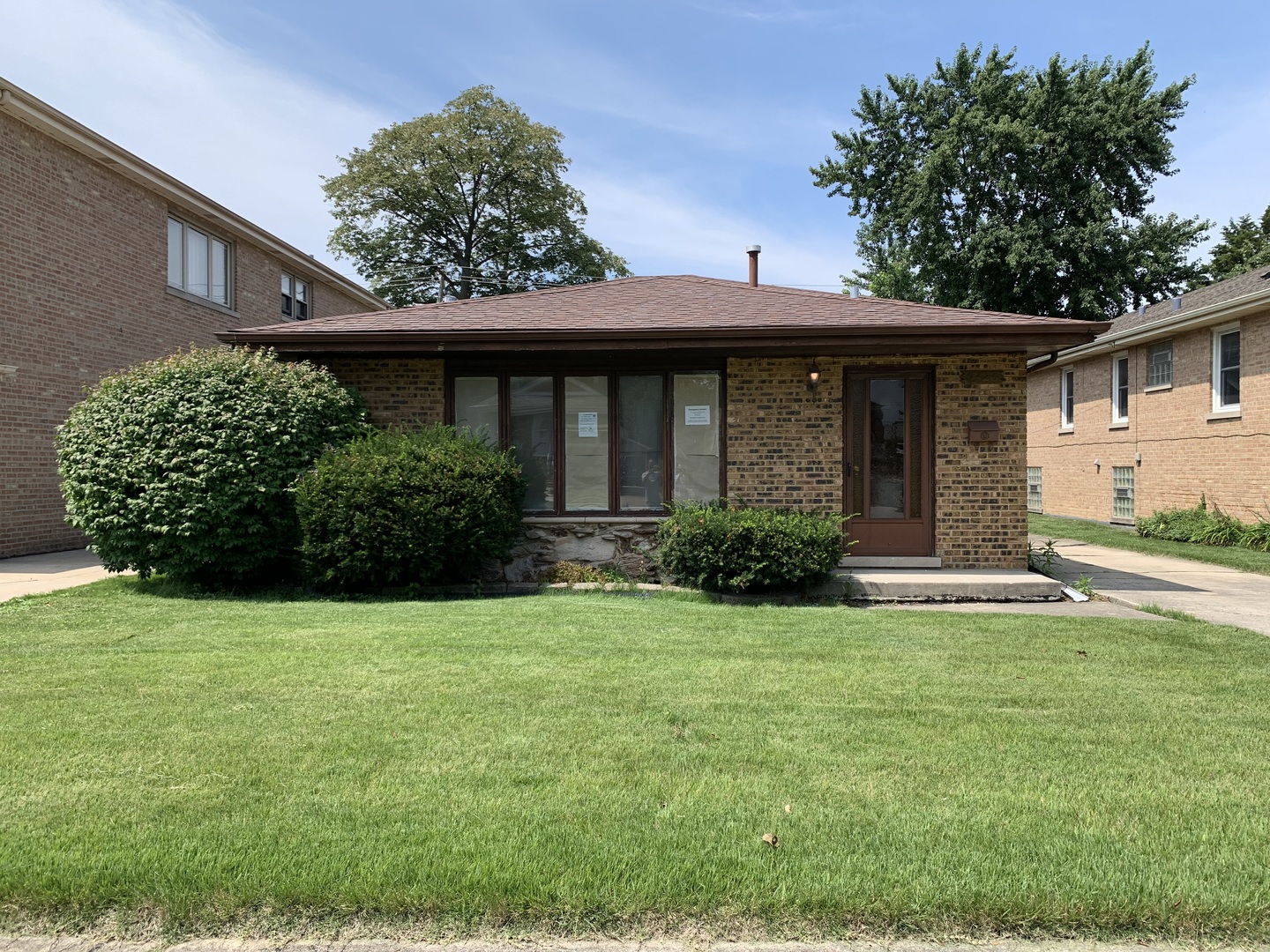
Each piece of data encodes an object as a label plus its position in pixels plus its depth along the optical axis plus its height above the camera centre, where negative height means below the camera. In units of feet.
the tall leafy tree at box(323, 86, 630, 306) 110.22 +39.05
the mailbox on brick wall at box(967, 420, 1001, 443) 29.78 +1.97
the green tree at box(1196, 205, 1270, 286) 107.55 +32.09
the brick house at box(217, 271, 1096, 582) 29.58 +2.94
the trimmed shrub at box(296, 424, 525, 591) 25.98 -0.82
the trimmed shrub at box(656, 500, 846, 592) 26.16 -2.05
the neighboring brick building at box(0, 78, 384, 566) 38.73 +11.38
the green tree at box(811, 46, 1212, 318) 80.12 +31.14
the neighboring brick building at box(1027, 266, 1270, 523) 47.06 +5.04
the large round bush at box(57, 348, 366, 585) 25.89 +0.72
